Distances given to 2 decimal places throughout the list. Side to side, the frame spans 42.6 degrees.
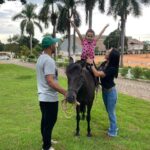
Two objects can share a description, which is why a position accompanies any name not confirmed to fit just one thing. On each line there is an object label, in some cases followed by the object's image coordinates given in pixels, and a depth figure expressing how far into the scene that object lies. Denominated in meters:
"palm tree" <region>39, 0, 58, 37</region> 27.99
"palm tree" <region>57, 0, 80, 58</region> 25.23
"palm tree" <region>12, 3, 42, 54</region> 37.69
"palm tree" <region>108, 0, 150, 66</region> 19.37
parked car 46.38
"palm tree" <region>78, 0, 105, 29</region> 20.32
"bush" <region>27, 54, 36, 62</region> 31.59
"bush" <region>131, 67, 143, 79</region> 12.75
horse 3.26
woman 3.70
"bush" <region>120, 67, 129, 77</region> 13.73
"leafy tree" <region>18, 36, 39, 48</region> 50.98
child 4.03
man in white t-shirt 3.01
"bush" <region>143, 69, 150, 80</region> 12.25
